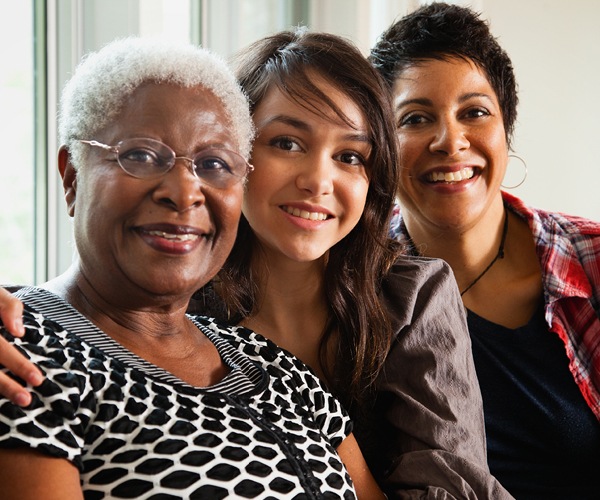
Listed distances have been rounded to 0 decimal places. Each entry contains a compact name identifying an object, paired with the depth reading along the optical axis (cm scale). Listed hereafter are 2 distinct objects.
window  167
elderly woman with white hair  92
